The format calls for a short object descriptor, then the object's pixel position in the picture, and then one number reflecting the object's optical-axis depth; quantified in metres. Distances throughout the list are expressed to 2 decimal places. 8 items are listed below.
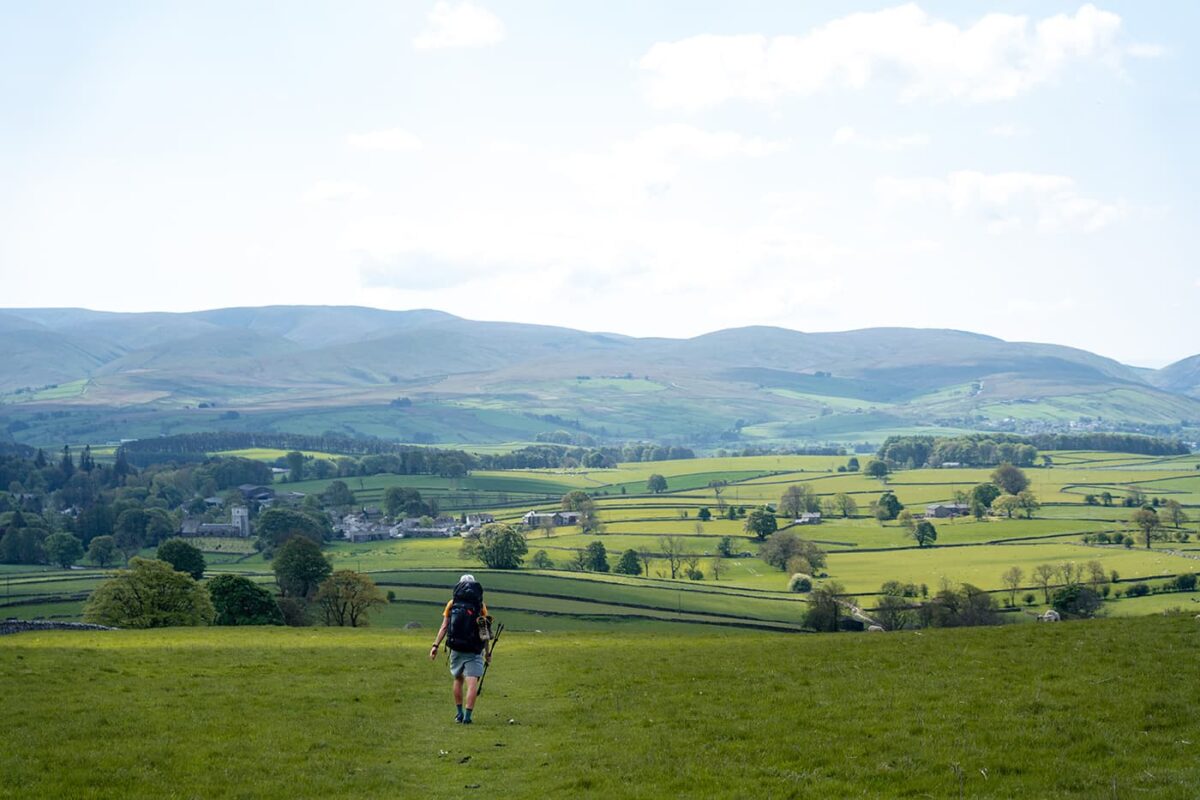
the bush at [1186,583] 84.91
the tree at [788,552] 108.94
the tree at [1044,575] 89.19
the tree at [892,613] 73.94
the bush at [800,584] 96.01
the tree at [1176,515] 127.12
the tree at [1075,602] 76.38
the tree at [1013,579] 86.22
